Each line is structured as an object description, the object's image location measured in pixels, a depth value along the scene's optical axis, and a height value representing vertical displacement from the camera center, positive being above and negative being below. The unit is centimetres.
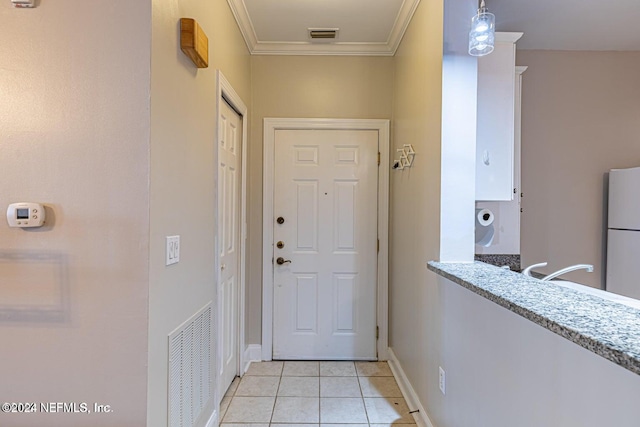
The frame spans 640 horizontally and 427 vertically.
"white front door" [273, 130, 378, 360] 292 -33
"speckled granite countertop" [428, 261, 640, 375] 66 -27
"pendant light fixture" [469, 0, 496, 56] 146 +81
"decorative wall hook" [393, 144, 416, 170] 228 +38
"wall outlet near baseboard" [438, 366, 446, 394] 168 -89
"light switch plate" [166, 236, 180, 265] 136 -18
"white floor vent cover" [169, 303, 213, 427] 141 -78
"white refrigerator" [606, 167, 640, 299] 249 -18
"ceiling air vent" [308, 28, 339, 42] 260 +141
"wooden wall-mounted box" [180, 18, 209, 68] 142 +74
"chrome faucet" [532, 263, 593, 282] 140 -25
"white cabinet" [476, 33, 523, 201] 191 +48
